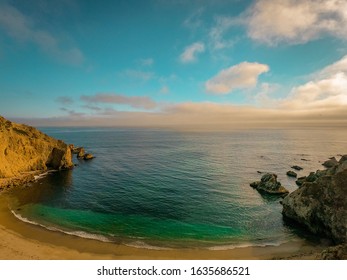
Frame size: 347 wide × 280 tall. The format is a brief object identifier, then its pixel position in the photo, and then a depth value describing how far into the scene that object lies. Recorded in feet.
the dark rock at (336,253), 73.91
